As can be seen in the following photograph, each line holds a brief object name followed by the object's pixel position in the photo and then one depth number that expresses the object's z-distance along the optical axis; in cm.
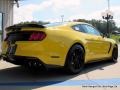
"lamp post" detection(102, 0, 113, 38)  1430
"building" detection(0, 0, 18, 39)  696
